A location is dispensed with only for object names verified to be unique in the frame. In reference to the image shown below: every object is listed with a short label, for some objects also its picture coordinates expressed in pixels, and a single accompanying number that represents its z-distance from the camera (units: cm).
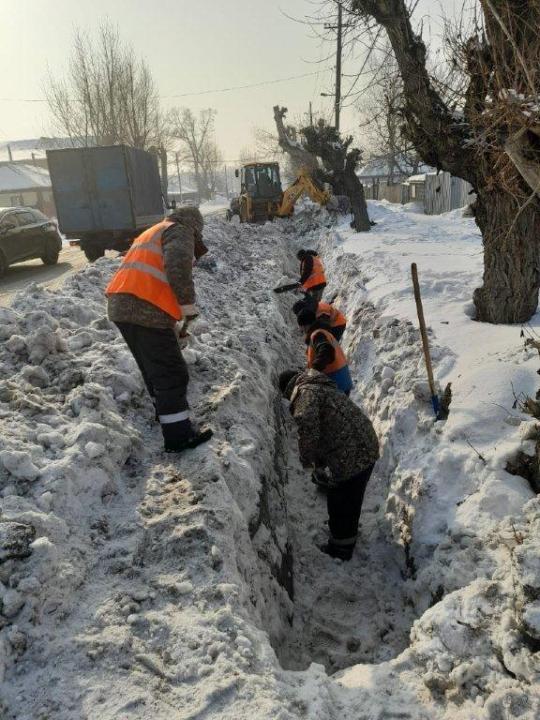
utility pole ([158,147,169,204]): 4066
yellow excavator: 1994
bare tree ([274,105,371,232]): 1636
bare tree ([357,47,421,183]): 566
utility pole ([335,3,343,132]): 1954
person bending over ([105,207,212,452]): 356
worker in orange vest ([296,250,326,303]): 767
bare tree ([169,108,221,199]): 7794
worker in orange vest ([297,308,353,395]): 466
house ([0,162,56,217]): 4359
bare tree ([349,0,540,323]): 455
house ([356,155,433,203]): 3766
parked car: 1182
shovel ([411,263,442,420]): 423
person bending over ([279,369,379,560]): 369
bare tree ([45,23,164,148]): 2822
